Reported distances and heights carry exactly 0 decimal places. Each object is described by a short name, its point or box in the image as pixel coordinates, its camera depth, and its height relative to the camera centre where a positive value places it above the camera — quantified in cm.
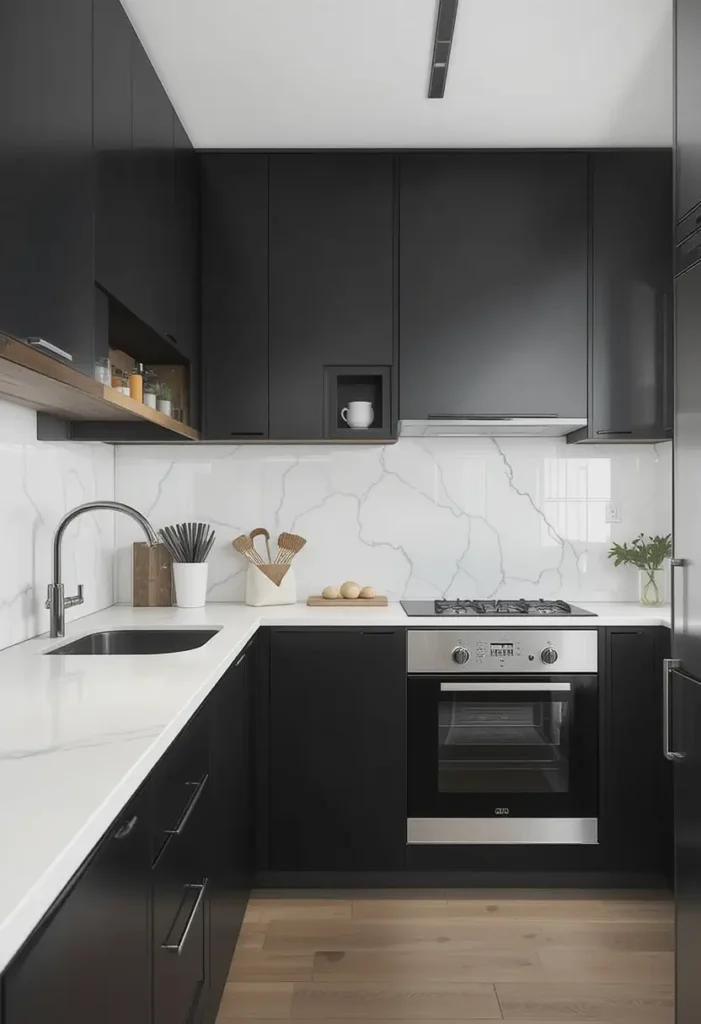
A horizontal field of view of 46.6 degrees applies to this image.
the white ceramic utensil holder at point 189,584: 304 -27
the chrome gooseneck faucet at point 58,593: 231 -23
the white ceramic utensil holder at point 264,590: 310 -30
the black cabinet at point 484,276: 305 +88
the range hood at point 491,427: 299 +32
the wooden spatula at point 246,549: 321 -15
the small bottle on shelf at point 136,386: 239 +37
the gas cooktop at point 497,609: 290 -36
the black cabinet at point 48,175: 140 +65
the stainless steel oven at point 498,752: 282 -84
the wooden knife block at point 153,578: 318 -26
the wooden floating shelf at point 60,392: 149 +28
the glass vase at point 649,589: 324 -31
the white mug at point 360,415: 309 +37
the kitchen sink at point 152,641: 261 -42
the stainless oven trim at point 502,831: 283 -111
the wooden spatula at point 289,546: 323 -14
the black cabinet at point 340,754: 282 -84
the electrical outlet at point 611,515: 338 -1
